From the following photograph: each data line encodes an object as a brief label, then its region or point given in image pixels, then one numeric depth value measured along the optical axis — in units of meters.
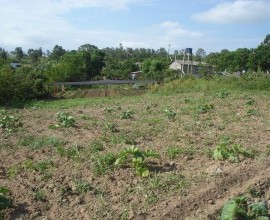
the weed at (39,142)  4.45
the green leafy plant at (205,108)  6.98
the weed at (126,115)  6.51
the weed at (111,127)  5.32
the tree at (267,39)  50.20
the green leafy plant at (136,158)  3.48
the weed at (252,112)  6.58
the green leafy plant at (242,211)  2.61
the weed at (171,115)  6.34
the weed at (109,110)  7.25
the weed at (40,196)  3.05
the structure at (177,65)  35.97
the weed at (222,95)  9.34
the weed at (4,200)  2.82
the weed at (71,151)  4.02
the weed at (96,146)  4.28
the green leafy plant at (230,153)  3.76
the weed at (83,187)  3.19
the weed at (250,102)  7.87
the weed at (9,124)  5.34
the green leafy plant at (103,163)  3.57
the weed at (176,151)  4.01
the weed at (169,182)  3.19
